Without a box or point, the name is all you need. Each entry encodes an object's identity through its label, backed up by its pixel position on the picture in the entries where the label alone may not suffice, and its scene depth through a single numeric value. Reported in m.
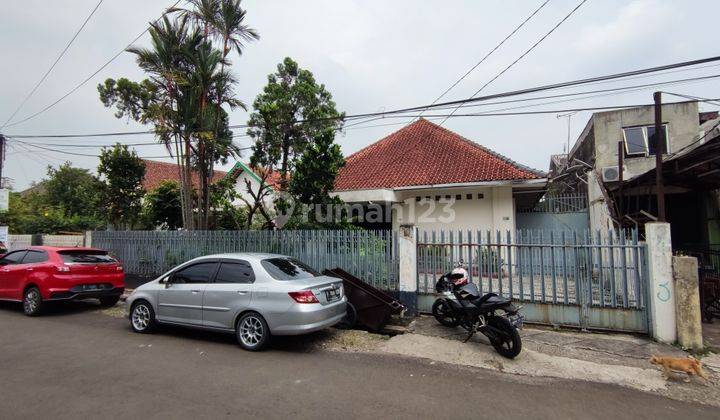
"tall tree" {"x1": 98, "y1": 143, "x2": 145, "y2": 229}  13.14
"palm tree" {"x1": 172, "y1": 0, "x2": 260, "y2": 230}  9.89
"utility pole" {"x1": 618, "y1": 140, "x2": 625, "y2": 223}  10.18
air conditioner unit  11.09
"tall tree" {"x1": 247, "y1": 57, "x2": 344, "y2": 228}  11.09
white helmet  6.16
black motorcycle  5.20
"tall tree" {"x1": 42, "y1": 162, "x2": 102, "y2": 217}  22.75
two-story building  11.09
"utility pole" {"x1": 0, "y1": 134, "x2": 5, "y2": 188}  15.65
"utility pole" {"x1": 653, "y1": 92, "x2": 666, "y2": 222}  6.63
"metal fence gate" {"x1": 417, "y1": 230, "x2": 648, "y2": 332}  6.04
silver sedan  5.28
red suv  7.61
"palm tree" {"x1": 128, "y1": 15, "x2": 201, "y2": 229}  9.77
